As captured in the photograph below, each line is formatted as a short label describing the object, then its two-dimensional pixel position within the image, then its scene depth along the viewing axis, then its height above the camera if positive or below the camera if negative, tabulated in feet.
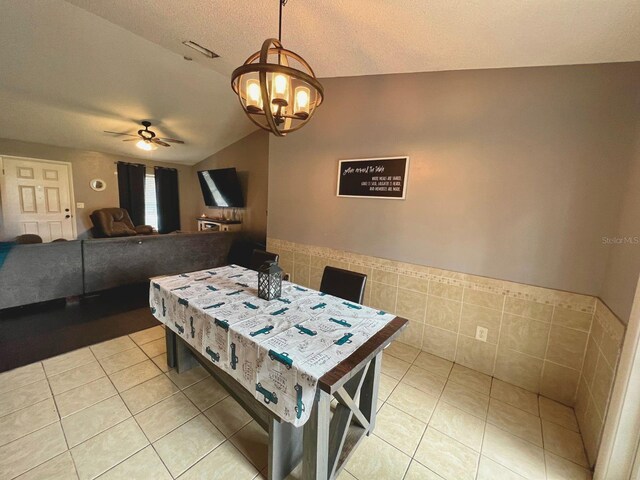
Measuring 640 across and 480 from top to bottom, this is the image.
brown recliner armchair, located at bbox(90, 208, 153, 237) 16.87 -1.98
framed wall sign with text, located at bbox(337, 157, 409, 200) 7.76 +1.06
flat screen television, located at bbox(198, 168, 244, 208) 16.81 +0.98
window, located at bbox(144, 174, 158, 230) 20.13 -0.38
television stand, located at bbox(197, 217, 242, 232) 17.52 -1.60
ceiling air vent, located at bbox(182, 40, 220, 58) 7.14 +4.31
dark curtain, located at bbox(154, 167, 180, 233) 20.44 -0.02
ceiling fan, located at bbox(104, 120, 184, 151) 12.71 +2.85
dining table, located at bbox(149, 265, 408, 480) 3.24 -2.05
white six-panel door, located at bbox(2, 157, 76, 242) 14.92 -0.53
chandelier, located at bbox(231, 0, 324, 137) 3.43 +1.79
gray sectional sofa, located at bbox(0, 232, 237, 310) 8.67 -2.80
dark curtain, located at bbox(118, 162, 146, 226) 18.89 +0.54
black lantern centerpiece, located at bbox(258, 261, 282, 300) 5.01 -1.49
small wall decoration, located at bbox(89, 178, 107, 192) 17.75 +0.68
